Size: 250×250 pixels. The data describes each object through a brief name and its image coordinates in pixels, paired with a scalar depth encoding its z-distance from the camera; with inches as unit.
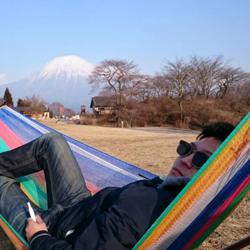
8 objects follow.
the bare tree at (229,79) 1130.0
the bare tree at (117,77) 1221.7
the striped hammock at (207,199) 50.0
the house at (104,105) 1202.0
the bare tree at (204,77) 1145.4
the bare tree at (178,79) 1136.2
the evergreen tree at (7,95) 1723.9
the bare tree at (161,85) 1167.1
